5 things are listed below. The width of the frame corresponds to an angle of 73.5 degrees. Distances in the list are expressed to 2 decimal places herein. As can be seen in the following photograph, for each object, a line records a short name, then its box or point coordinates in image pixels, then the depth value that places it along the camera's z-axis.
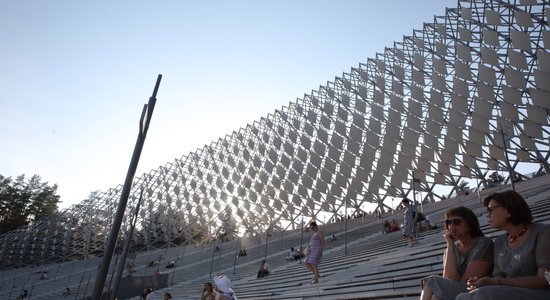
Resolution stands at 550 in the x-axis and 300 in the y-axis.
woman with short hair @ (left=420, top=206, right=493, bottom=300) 2.71
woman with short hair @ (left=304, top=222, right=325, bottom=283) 8.01
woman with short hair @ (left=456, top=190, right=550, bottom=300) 2.23
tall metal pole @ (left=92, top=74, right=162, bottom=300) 3.71
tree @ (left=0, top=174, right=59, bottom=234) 57.06
